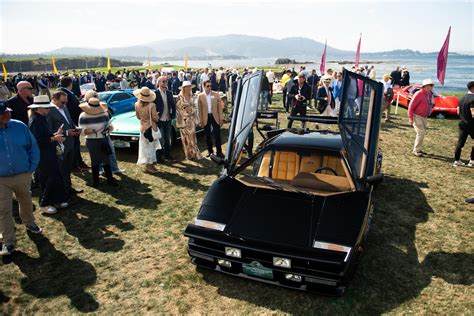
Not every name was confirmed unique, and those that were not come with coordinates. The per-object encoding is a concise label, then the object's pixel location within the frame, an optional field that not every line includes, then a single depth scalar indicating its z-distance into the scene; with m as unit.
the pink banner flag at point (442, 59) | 10.81
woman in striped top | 6.07
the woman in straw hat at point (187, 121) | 7.98
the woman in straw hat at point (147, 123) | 6.95
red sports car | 13.09
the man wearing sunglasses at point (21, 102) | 6.00
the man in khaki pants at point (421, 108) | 8.03
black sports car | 3.17
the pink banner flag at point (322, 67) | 17.86
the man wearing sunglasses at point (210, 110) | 7.90
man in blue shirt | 4.11
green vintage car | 8.15
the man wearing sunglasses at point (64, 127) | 5.65
